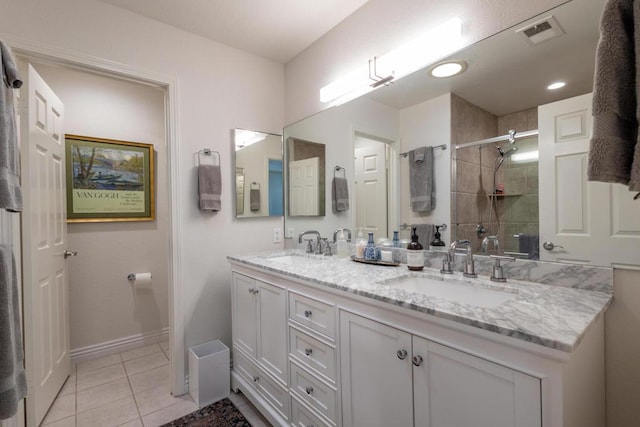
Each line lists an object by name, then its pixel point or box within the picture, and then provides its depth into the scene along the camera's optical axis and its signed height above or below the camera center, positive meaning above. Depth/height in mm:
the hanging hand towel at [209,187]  2055 +189
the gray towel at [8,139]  945 +267
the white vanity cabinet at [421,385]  746 -518
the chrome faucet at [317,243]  2188 -227
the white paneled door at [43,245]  1590 -171
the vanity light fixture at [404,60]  1409 +821
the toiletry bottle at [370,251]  1716 -231
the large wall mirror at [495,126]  1107 +397
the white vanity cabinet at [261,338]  1538 -728
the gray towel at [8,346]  960 -426
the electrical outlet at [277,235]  2520 -188
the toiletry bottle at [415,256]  1464 -223
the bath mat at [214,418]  1697 -1204
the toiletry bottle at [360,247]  1799 -214
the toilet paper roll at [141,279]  2566 -558
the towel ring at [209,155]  2096 +425
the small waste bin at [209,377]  1864 -1051
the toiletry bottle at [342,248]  1961 -239
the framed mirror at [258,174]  2295 +319
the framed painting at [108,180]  2393 +306
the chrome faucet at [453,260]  1300 -229
